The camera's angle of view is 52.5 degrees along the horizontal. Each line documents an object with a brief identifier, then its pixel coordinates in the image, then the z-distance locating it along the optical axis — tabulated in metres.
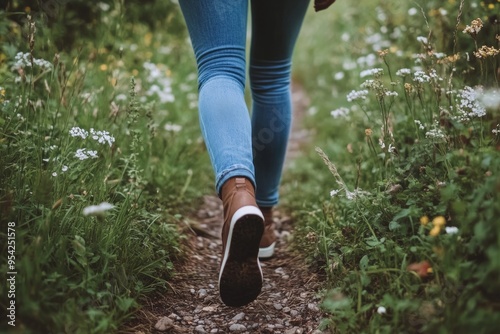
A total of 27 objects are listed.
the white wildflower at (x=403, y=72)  2.16
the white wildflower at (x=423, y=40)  2.26
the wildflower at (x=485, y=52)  1.88
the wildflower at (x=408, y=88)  2.07
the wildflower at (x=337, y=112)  2.70
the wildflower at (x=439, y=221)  1.47
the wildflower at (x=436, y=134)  1.87
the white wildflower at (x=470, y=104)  1.85
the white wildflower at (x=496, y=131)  1.80
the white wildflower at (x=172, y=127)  3.07
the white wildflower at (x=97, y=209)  1.44
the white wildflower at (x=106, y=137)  1.95
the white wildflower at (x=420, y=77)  2.02
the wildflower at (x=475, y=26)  1.93
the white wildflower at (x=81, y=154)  1.87
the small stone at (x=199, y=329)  1.78
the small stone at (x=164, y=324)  1.76
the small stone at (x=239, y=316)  1.86
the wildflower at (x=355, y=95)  2.21
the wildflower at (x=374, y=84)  2.06
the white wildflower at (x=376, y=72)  2.10
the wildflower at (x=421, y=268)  1.52
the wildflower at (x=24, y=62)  2.26
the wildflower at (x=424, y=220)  1.55
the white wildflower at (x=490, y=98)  1.74
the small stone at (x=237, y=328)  1.79
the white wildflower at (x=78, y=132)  1.91
